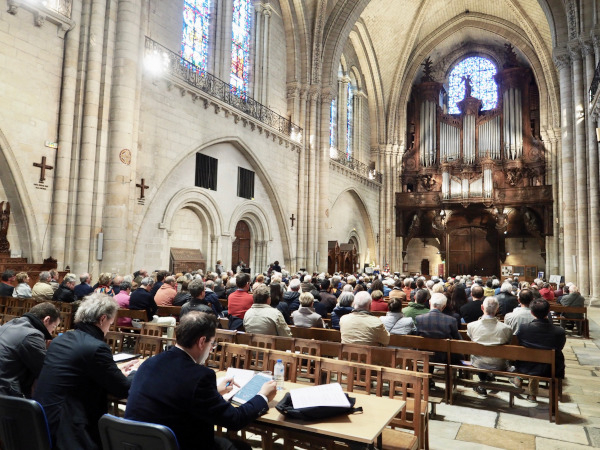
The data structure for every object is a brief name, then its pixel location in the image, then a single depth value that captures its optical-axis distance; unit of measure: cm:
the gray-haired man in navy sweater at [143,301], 675
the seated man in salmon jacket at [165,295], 764
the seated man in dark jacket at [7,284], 736
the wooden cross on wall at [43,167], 969
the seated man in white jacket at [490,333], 509
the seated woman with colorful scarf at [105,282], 769
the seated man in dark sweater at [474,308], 721
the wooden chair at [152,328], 478
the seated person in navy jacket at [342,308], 635
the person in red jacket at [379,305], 770
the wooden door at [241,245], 1644
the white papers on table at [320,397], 252
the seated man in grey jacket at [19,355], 306
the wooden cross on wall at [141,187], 1169
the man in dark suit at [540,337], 495
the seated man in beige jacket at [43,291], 713
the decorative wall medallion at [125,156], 1062
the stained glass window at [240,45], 1650
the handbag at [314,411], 247
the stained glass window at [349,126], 2564
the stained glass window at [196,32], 1427
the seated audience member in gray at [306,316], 604
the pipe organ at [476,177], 2398
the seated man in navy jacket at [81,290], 720
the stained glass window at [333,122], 2359
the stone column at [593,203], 1421
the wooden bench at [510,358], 453
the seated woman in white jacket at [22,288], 727
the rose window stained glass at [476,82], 2720
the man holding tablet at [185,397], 217
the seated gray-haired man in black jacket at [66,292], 711
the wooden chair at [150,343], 407
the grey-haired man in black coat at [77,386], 254
